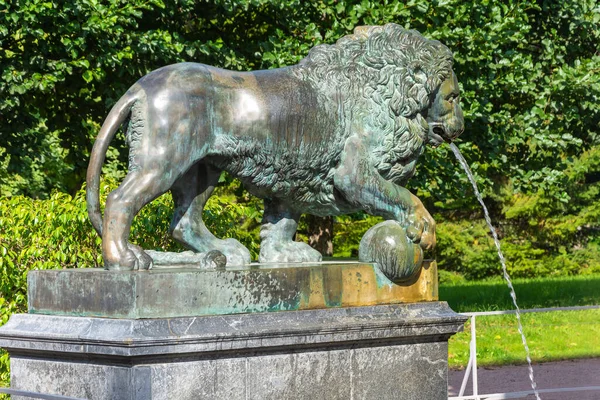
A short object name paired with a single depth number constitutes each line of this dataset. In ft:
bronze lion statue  26.90
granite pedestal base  24.24
